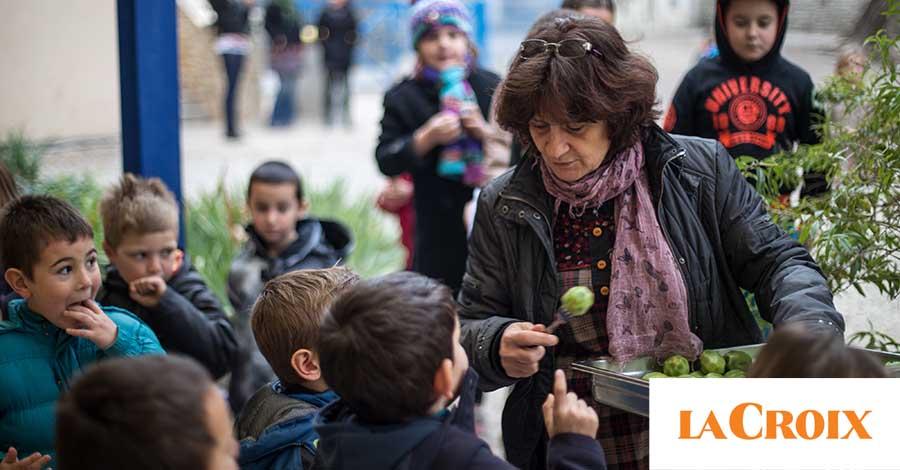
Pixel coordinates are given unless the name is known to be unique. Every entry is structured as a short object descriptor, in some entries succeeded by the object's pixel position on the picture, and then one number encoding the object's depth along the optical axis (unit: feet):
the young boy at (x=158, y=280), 11.93
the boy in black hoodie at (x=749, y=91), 13.15
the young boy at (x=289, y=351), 8.64
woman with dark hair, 8.41
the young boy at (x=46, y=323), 9.46
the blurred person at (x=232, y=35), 47.01
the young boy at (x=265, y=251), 14.69
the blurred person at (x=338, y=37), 50.42
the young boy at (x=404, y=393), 6.70
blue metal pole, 14.87
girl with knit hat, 15.47
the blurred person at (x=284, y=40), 51.34
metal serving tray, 7.36
